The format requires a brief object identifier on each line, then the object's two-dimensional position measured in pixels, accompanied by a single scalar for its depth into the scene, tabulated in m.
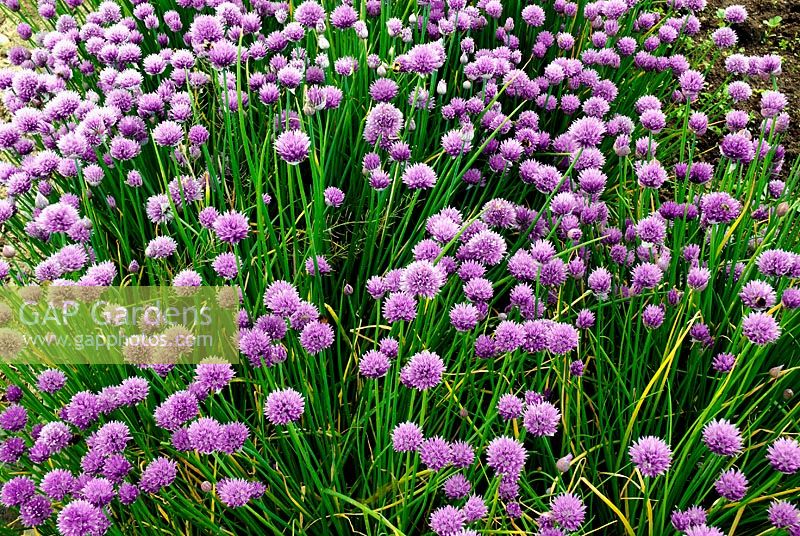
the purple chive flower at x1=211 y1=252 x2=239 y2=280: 1.37
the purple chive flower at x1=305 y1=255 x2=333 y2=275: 1.41
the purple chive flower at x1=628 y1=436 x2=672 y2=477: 1.26
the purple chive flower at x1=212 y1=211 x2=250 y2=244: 1.36
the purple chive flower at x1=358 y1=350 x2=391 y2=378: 1.32
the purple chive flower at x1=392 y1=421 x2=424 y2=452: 1.28
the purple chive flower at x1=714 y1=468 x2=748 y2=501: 1.28
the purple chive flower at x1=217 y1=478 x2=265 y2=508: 1.30
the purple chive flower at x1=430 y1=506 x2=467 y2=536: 1.26
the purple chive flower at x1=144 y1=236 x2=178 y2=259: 1.42
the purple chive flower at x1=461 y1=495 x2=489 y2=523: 1.26
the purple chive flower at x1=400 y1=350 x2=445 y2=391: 1.28
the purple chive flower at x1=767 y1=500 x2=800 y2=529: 1.27
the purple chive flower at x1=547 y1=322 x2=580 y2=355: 1.32
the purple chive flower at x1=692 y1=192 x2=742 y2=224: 1.40
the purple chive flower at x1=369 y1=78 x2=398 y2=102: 1.55
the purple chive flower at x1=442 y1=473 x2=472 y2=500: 1.29
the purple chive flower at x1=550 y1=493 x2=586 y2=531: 1.27
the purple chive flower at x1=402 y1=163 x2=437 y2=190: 1.44
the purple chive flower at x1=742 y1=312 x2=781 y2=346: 1.31
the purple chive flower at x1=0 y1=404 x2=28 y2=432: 1.34
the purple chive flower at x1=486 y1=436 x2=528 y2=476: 1.27
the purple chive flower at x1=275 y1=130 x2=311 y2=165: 1.37
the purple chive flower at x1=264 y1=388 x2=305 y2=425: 1.29
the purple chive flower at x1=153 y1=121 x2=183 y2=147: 1.47
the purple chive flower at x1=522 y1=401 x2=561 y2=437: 1.30
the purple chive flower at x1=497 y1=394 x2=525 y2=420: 1.29
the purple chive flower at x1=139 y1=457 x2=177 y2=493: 1.29
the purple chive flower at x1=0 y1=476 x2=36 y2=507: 1.31
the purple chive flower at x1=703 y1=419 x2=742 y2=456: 1.26
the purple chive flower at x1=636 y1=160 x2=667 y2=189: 1.45
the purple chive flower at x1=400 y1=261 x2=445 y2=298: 1.31
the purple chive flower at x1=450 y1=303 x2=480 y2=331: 1.34
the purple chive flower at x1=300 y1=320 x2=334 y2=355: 1.31
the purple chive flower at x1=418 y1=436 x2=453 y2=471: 1.27
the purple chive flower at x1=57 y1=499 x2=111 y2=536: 1.25
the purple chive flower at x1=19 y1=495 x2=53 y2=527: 1.31
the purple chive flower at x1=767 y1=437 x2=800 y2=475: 1.26
